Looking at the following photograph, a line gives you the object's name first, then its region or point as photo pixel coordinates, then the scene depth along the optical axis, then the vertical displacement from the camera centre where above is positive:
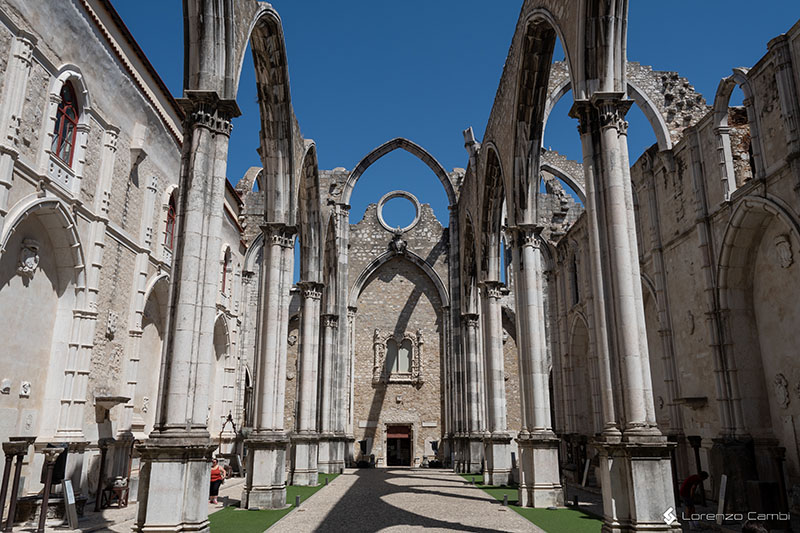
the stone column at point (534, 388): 11.46 +0.64
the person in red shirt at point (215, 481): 12.50 -1.26
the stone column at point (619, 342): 6.83 +0.98
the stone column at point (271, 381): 11.27 +0.79
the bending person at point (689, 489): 9.40 -1.08
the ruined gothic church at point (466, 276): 7.64 +2.94
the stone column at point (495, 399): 15.91 +0.57
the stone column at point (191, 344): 6.68 +0.93
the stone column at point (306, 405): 16.19 +0.42
